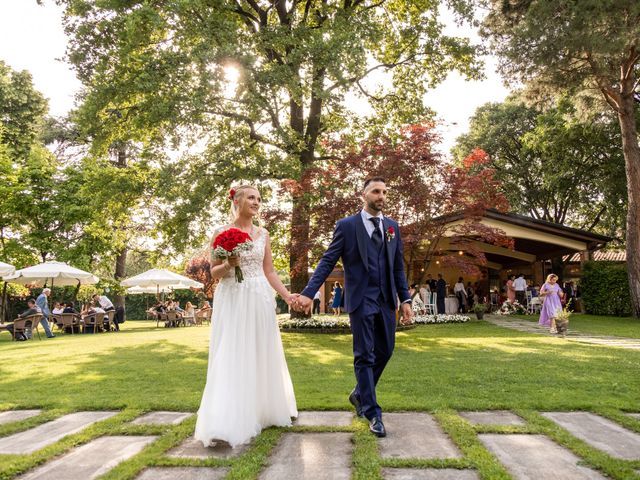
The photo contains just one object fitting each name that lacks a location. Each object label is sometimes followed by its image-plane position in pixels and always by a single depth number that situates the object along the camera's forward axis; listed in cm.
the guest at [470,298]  2712
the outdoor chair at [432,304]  2303
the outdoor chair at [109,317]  2056
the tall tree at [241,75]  1291
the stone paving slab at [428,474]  280
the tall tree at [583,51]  1559
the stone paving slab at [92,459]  297
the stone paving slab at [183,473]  289
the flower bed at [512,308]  2312
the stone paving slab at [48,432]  361
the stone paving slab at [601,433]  327
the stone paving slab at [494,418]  400
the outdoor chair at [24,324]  1599
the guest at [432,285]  2456
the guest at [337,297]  2517
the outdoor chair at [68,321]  1948
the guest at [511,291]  2381
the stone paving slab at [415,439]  324
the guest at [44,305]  1720
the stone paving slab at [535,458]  284
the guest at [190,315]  2500
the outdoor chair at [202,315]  2630
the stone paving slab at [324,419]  404
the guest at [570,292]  2408
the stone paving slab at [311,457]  290
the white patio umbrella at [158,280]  2333
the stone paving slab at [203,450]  332
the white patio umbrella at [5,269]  1556
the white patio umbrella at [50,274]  1788
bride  360
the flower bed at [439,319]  1886
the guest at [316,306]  2964
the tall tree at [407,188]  1305
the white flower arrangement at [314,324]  1508
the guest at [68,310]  1999
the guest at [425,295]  2308
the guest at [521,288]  2350
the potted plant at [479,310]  1983
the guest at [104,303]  2100
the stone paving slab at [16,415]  449
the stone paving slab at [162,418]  420
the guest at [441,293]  2277
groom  403
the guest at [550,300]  1362
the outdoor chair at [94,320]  1989
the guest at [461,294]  2484
